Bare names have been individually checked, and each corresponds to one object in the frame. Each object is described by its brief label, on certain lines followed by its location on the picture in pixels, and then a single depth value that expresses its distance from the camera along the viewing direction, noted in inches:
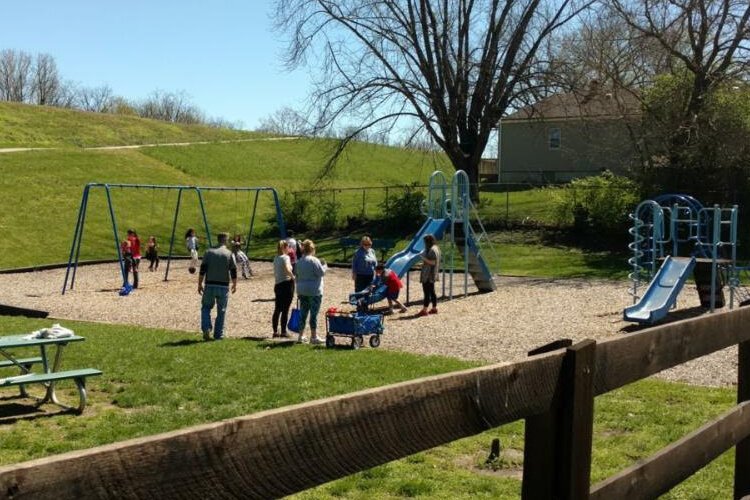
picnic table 297.9
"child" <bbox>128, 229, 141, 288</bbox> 872.3
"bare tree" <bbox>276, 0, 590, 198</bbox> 1384.1
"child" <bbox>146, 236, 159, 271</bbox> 1100.6
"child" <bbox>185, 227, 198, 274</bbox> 1031.0
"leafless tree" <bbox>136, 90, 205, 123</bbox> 4001.0
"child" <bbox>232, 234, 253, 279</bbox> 967.0
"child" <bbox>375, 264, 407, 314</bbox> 629.0
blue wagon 478.9
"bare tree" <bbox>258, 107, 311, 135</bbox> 3408.0
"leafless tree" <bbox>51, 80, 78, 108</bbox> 3932.1
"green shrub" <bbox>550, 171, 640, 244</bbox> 1161.4
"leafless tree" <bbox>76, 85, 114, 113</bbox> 3932.1
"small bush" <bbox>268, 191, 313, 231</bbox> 1557.6
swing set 849.4
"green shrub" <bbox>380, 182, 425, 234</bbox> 1413.6
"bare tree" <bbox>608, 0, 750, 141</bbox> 1054.4
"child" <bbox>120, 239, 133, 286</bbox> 855.1
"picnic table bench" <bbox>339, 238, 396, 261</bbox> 985.5
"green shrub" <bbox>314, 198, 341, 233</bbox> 1517.0
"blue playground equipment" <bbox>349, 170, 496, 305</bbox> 766.5
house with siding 1723.7
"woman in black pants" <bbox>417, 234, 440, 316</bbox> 645.3
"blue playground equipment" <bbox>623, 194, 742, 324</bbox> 577.9
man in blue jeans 498.3
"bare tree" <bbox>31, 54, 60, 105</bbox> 3873.0
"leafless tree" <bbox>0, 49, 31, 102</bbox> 3828.7
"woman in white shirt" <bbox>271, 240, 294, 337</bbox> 517.3
